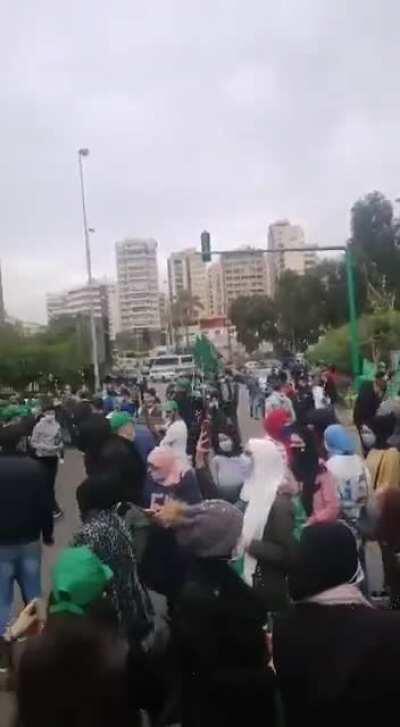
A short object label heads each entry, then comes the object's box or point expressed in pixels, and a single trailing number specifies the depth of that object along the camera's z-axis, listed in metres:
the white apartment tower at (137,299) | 193.38
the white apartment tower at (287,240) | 157.25
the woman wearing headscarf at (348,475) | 6.62
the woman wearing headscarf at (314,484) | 6.44
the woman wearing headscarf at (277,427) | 8.34
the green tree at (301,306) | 72.00
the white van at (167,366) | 59.29
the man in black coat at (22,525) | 6.30
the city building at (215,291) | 169.12
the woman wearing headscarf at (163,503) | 4.68
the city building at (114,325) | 195.88
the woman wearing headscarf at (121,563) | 4.48
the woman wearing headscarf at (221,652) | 3.33
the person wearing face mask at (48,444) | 12.45
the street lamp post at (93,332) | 36.91
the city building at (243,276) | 167.38
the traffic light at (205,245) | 23.46
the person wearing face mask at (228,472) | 7.14
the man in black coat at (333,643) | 2.71
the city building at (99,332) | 42.16
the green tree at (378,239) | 62.84
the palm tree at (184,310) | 118.62
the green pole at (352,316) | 25.00
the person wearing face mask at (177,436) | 9.57
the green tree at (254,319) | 92.31
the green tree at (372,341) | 39.03
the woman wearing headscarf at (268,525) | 5.07
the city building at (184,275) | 173.40
